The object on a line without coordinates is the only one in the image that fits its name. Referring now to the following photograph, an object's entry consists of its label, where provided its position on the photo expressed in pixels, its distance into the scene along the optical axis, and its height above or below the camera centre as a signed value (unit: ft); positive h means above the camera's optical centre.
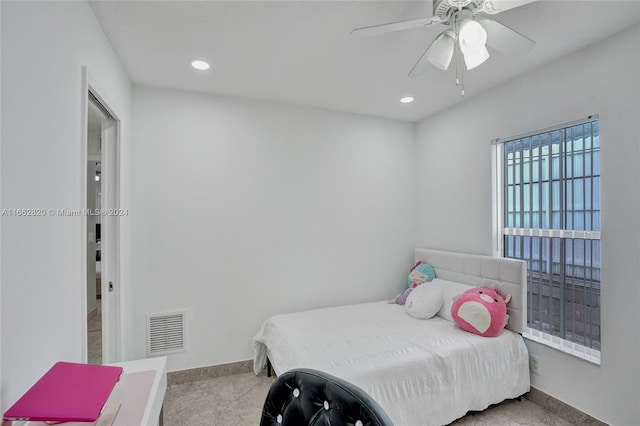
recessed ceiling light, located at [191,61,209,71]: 7.48 +3.69
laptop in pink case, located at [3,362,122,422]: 2.85 -1.94
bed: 6.44 -3.26
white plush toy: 9.09 -2.74
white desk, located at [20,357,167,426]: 3.68 -2.55
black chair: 2.90 -2.01
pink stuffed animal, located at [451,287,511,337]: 7.72 -2.59
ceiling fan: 4.64 +2.97
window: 6.90 -0.37
